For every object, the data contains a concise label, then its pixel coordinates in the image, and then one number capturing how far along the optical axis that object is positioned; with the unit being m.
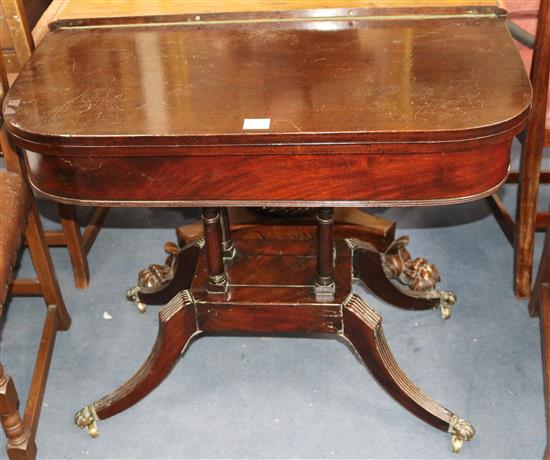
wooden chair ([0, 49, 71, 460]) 1.89
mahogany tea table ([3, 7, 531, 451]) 1.49
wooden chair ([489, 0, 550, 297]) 2.06
